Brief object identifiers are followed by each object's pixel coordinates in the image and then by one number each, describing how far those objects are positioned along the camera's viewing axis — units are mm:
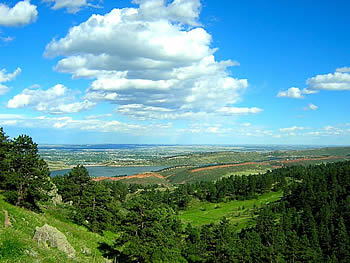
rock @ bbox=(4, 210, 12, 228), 26369
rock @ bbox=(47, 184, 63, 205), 66644
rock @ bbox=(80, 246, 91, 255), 33109
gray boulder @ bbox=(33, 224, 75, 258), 22531
